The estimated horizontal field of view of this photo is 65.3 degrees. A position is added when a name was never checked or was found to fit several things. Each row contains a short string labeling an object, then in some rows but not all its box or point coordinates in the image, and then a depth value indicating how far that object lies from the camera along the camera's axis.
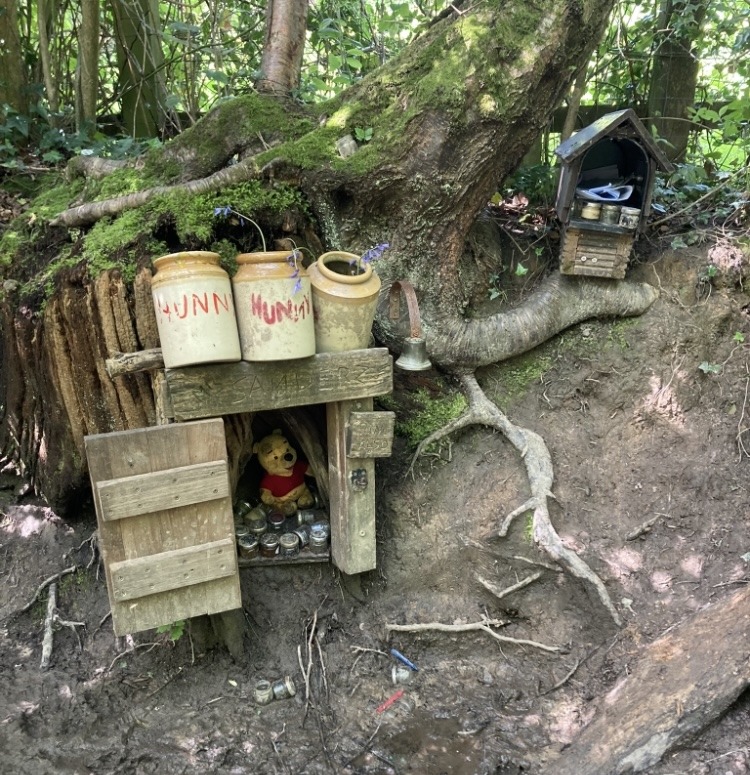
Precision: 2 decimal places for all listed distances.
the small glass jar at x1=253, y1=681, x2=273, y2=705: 2.96
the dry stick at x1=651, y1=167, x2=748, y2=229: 3.75
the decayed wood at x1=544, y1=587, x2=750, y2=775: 2.17
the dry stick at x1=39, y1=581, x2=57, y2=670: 3.07
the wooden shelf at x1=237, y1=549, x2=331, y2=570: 3.21
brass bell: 2.78
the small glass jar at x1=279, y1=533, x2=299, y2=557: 3.27
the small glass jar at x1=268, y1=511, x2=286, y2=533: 3.37
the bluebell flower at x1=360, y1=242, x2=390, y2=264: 2.65
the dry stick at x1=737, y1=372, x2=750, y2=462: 3.32
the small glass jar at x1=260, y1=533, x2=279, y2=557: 3.22
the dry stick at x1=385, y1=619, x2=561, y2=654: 3.10
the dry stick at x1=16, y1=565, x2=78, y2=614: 3.29
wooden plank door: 2.44
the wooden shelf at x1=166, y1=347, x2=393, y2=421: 2.51
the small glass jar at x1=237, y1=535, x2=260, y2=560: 3.20
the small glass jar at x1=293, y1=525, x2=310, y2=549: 3.32
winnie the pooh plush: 3.38
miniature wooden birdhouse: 3.21
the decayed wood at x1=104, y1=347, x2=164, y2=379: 2.48
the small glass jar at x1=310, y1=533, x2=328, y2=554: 3.29
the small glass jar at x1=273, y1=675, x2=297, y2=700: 2.99
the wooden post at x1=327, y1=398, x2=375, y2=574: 2.96
